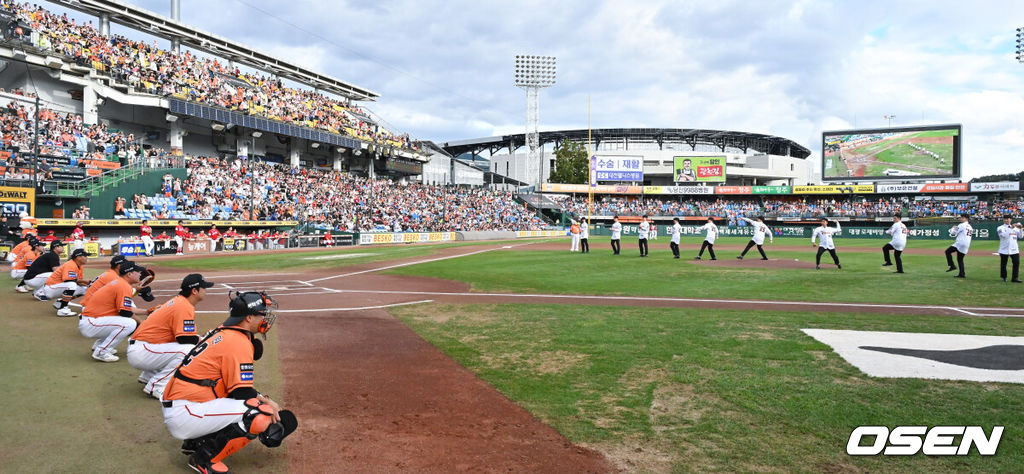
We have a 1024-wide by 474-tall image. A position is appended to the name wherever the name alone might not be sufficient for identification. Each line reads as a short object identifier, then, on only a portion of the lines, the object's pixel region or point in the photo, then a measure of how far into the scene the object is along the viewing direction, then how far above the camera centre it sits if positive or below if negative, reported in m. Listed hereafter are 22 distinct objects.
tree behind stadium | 82.19 +8.38
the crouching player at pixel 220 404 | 4.41 -1.53
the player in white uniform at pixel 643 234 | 25.68 -0.72
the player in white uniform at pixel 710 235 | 22.93 -0.70
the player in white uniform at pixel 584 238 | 29.34 -1.05
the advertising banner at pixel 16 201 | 25.48 +0.88
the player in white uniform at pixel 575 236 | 29.95 -0.96
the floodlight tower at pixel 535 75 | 74.69 +20.05
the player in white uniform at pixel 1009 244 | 15.16 -0.72
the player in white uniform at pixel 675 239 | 23.78 -0.89
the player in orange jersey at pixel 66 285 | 11.01 -1.39
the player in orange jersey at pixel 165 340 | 6.06 -1.39
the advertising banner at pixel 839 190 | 67.19 +3.66
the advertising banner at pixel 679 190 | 74.62 +3.97
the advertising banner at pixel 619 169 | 74.75 +7.00
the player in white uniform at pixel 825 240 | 19.23 -0.76
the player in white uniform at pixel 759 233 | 22.30 -0.59
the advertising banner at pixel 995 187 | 62.31 +3.74
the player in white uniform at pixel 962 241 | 16.47 -0.70
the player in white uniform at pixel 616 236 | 27.08 -0.87
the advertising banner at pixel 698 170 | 73.50 +6.79
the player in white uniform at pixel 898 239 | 17.66 -0.67
